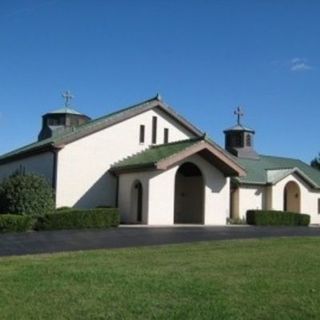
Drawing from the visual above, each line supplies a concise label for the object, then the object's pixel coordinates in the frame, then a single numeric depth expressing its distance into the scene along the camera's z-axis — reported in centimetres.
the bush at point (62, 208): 2034
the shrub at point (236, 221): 2501
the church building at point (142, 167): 2138
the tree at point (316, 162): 5428
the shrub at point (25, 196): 1932
